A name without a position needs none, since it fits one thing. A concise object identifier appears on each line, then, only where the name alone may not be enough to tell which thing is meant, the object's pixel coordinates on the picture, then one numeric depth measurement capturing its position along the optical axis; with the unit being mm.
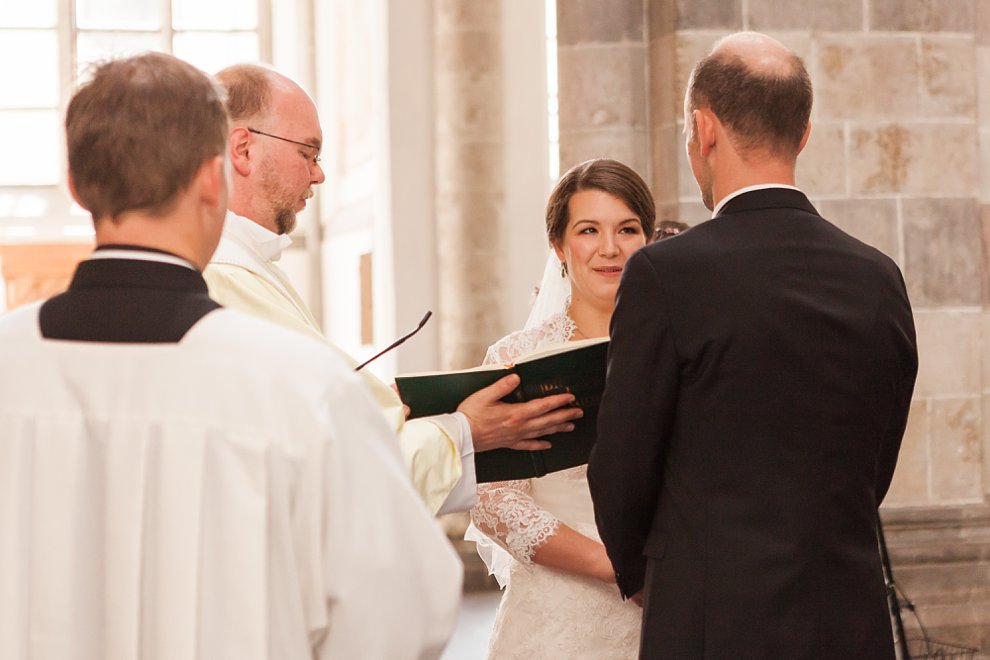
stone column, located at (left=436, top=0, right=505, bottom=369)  9219
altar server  1753
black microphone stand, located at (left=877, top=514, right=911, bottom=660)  4355
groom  2434
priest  2764
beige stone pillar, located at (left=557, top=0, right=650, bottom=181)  5797
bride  3297
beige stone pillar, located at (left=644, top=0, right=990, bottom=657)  5266
